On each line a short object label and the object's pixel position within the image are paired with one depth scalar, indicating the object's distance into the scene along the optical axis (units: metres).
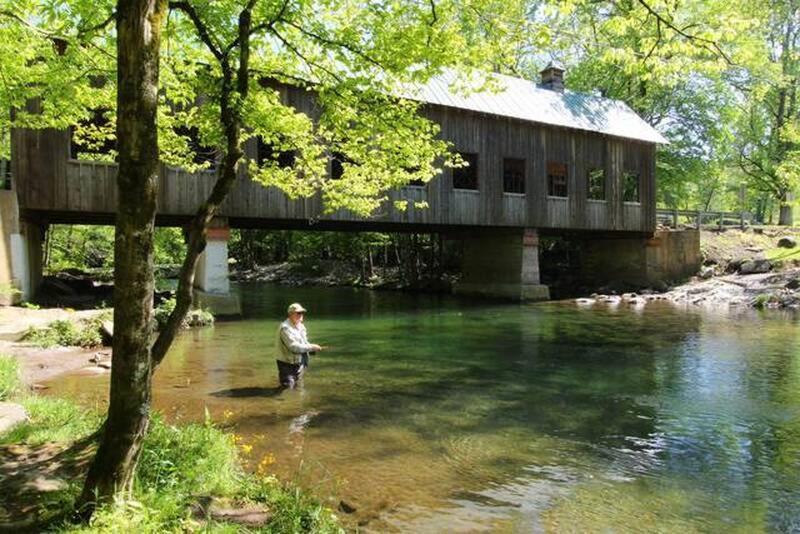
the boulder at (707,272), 31.77
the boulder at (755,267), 29.95
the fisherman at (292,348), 10.23
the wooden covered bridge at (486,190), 18.17
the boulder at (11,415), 6.11
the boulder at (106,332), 13.94
